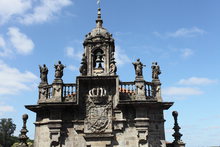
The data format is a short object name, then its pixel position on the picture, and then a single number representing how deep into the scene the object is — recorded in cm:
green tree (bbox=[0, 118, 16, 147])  7100
